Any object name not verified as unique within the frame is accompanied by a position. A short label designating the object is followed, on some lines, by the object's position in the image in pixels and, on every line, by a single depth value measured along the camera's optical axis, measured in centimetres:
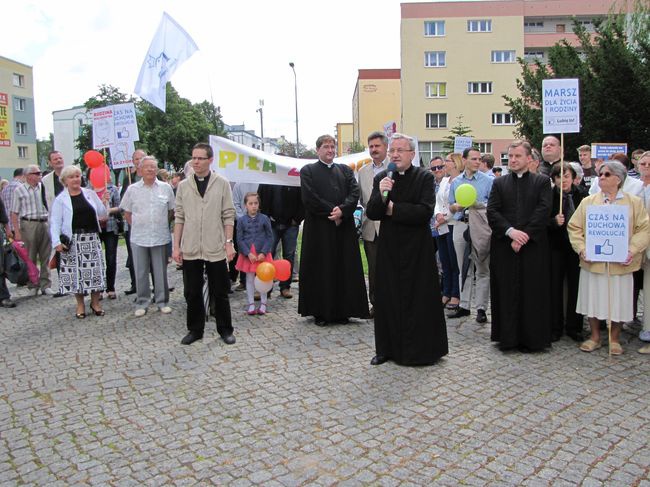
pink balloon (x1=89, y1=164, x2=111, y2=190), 965
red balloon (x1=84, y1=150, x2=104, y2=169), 962
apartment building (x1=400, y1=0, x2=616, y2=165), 5862
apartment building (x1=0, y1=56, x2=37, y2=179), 6028
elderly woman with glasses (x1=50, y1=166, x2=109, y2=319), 797
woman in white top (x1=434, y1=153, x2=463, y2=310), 808
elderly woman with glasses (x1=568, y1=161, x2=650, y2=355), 609
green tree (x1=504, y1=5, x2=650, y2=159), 1692
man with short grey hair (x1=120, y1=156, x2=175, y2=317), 804
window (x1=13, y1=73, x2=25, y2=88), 6431
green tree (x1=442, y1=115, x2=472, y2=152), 3430
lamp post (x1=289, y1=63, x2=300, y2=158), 4629
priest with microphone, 580
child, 814
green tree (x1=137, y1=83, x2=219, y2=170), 6212
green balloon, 719
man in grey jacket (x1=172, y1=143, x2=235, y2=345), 665
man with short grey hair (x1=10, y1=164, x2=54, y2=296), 983
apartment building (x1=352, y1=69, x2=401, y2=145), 8550
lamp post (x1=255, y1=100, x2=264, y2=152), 5045
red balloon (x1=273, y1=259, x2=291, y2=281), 802
